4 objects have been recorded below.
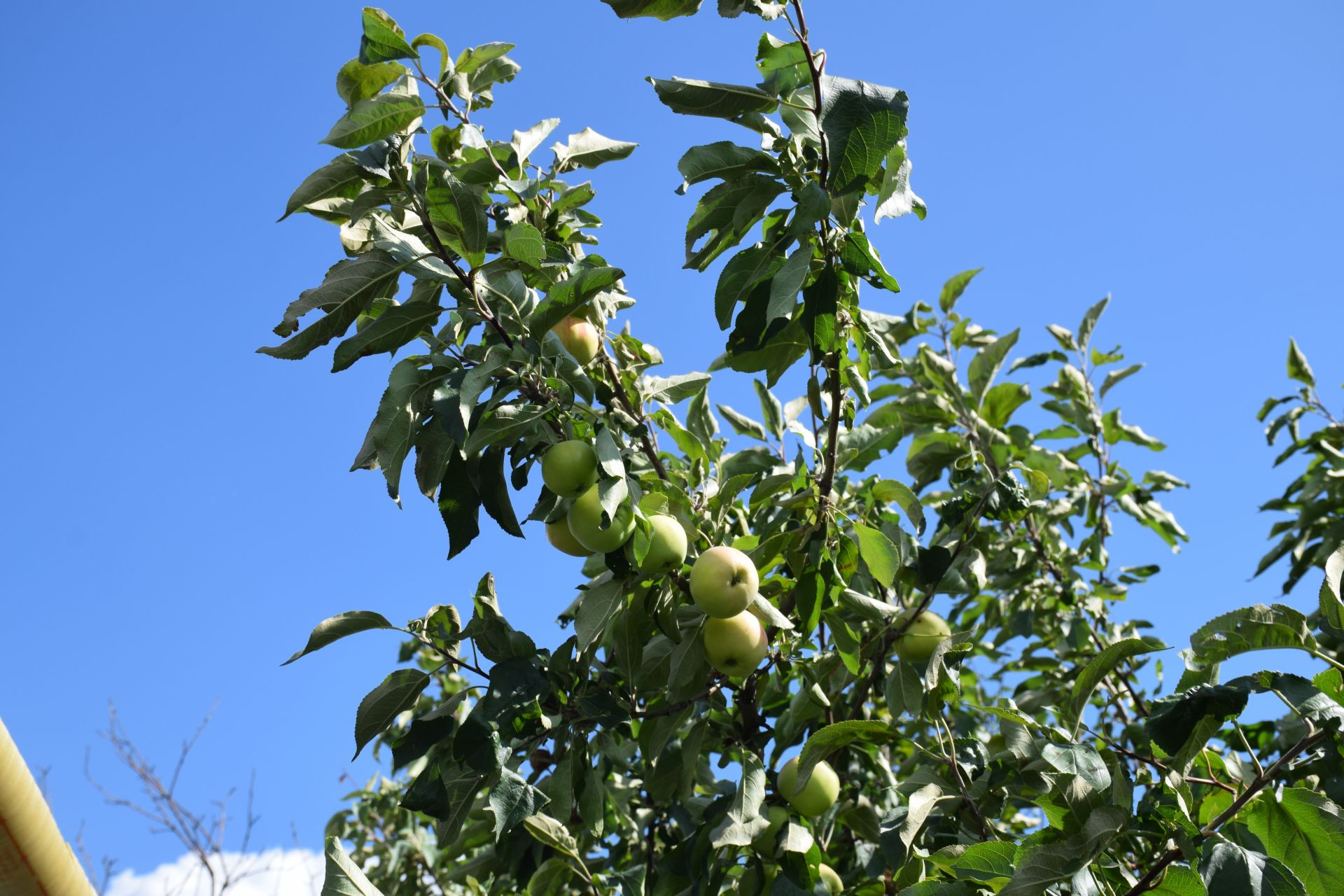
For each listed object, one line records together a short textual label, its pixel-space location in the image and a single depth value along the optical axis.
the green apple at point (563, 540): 2.58
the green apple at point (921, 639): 2.90
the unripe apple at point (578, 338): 2.54
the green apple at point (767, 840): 2.51
